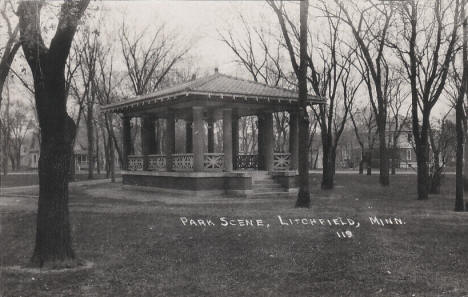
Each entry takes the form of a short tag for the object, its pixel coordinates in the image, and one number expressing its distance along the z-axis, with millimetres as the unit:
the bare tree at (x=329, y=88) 24219
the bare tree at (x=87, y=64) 31700
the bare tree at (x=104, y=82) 34781
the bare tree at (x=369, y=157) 40356
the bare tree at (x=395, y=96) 38969
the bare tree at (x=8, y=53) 15489
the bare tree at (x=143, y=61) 34875
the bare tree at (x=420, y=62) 16984
